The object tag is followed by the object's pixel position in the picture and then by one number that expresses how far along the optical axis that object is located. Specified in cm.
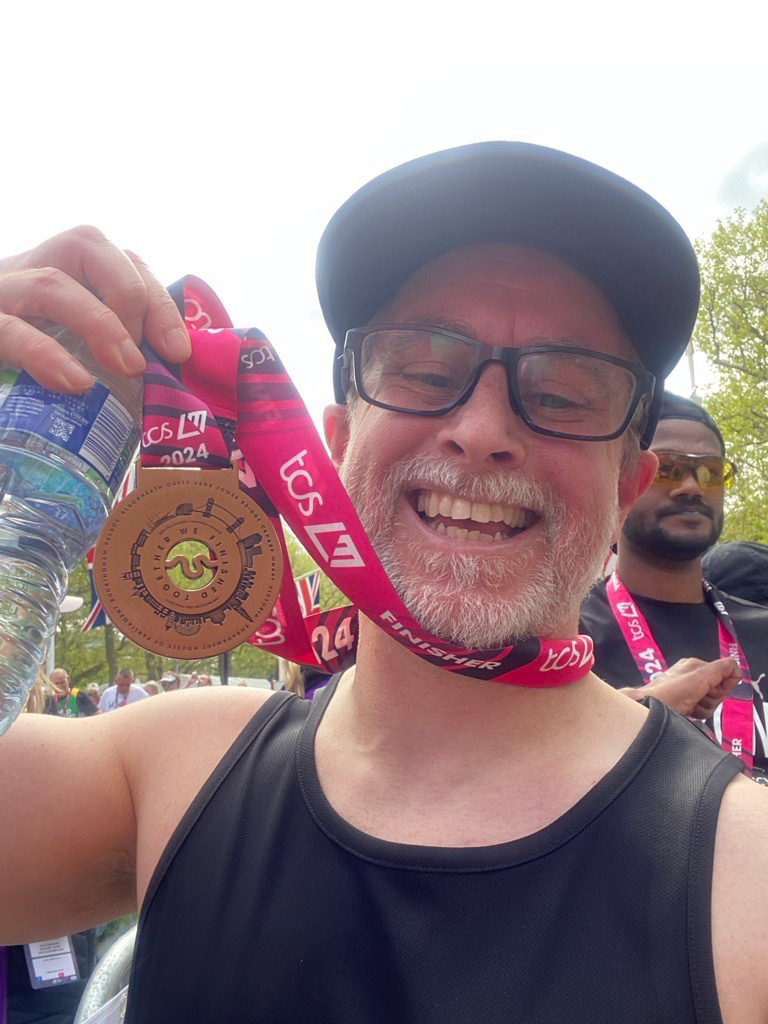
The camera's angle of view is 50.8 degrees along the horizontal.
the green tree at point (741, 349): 1814
